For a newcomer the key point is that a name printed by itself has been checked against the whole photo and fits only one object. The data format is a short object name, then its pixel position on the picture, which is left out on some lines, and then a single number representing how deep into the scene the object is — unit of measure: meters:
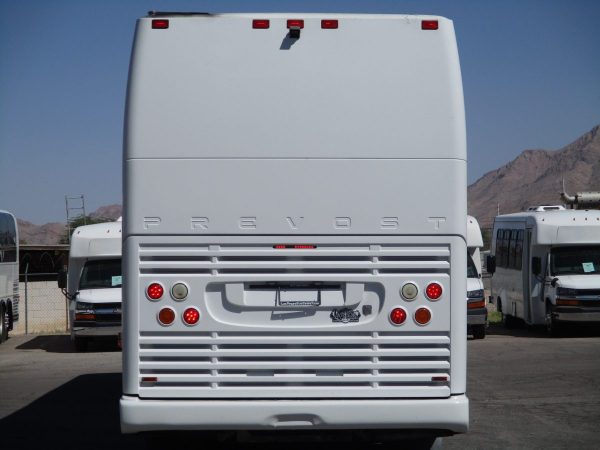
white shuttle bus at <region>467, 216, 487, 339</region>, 22.11
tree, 54.64
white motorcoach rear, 8.17
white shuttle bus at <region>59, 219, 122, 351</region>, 20.67
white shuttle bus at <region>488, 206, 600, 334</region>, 22.47
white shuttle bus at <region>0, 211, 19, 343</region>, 24.64
